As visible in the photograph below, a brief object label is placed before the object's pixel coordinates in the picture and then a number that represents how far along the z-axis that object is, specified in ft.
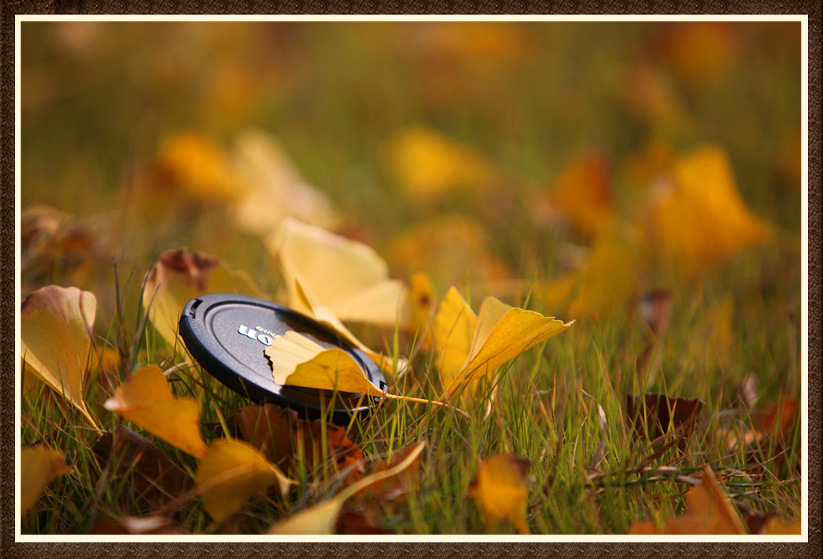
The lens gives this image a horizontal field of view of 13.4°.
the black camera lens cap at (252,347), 3.74
